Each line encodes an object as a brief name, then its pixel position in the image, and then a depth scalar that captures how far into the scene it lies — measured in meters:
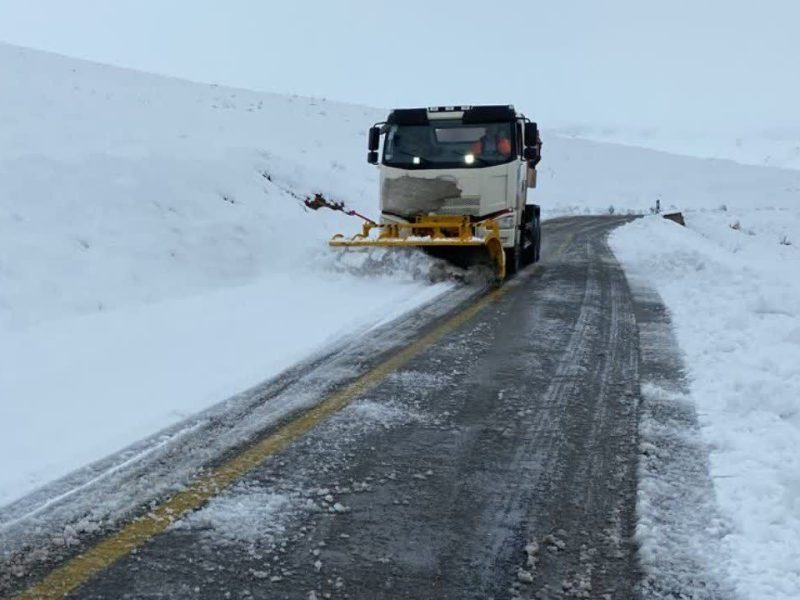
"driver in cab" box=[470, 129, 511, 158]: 11.03
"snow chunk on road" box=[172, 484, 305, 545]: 2.95
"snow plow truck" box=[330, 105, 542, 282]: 10.90
